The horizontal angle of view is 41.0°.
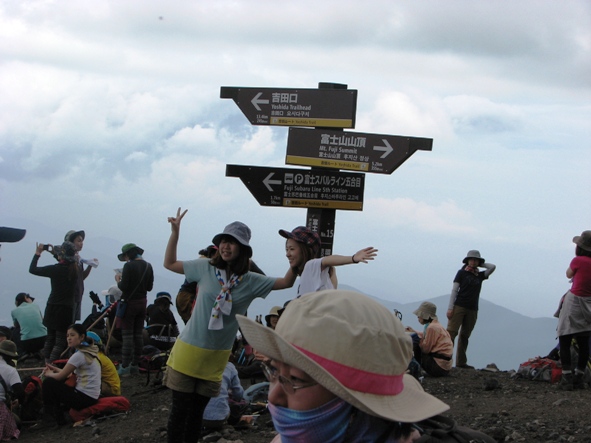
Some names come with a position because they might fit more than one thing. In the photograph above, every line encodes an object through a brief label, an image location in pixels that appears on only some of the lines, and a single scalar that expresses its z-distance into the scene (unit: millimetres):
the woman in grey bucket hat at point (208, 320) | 5824
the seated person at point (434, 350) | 11156
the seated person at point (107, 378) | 9778
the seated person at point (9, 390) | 9445
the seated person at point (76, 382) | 9500
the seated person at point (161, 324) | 12445
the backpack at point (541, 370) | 10508
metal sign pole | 9203
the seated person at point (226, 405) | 7996
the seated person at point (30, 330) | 13656
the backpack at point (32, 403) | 10125
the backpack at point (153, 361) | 10788
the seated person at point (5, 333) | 11867
